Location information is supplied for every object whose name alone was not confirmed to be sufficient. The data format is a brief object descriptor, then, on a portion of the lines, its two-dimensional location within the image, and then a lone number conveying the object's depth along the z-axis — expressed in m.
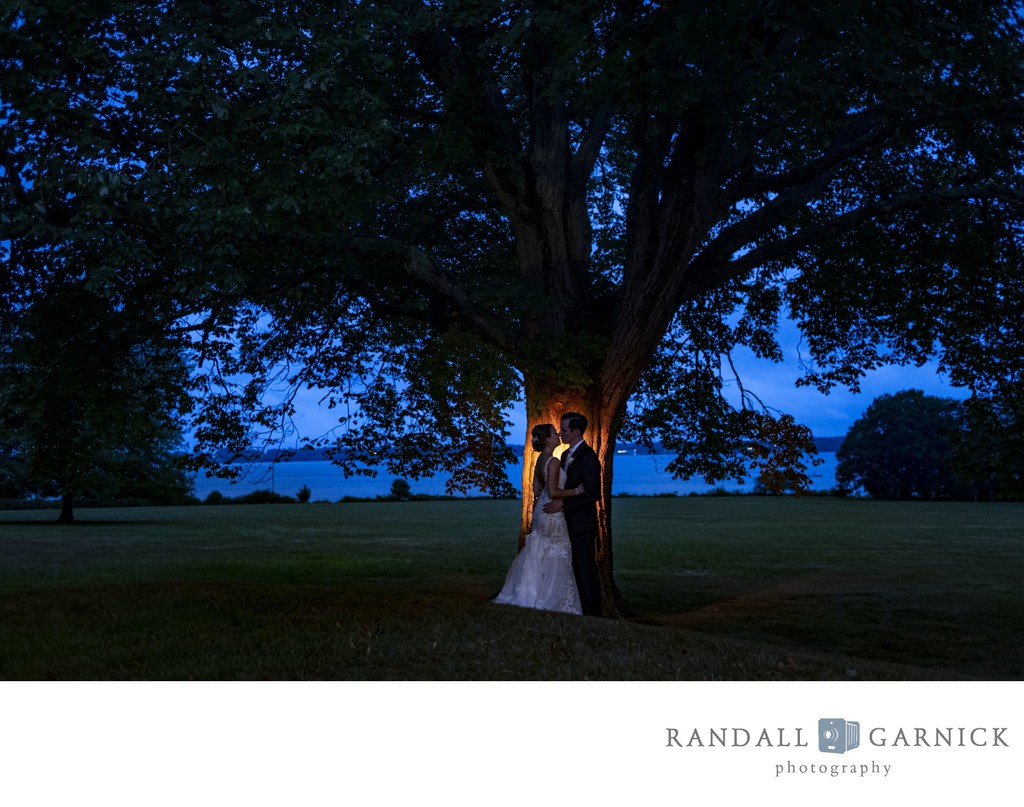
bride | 13.69
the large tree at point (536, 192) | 11.48
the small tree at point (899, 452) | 82.31
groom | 13.41
